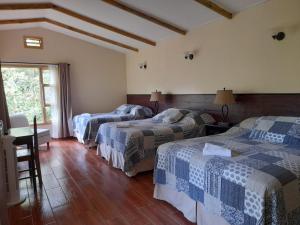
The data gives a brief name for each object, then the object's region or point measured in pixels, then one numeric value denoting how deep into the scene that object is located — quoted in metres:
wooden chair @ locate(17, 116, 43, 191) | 2.80
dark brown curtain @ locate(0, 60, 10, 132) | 4.57
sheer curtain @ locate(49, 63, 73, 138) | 5.62
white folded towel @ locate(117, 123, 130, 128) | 3.65
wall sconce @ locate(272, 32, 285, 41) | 2.76
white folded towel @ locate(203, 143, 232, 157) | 1.92
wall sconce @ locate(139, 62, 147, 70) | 5.68
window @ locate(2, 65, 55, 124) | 5.33
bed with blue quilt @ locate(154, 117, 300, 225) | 1.45
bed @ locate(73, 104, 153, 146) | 4.73
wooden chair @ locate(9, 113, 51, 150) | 4.57
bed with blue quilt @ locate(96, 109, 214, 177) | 3.17
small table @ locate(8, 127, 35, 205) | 2.47
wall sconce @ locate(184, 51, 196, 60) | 4.17
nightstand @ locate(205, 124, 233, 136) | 3.43
